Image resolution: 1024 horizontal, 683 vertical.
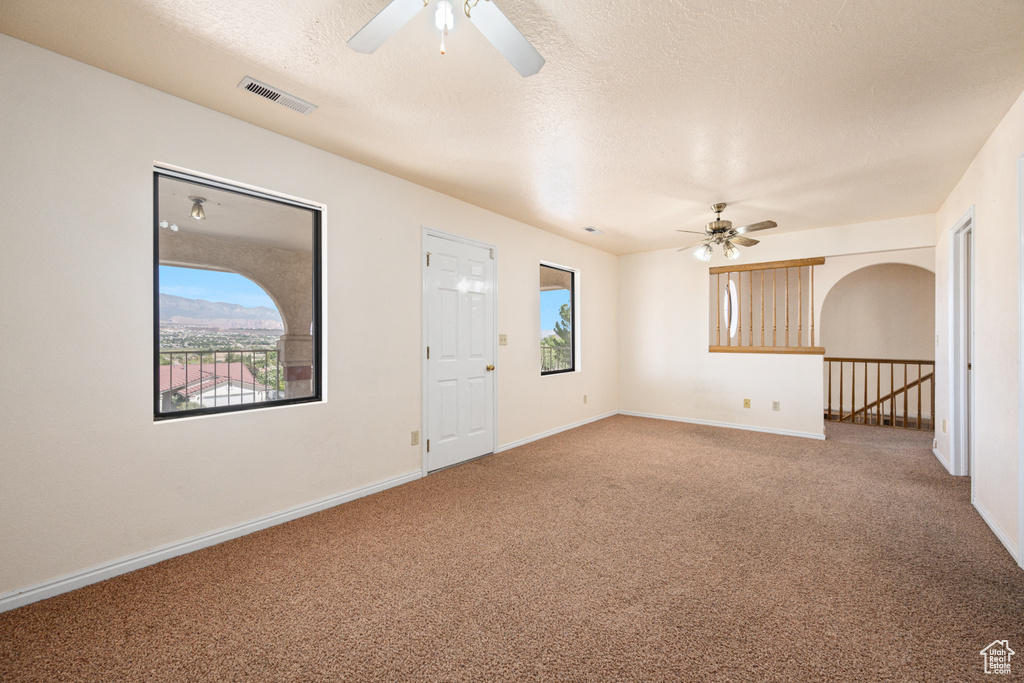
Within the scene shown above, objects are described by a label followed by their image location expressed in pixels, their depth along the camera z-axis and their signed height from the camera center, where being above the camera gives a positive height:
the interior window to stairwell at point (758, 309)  5.38 +0.44
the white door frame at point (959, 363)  3.61 -0.19
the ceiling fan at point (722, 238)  4.19 +1.02
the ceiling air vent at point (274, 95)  2.23 +1.34
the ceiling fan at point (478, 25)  1.37 +1.05
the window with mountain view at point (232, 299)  2.58 +0.31
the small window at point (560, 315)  5.73 +0.35
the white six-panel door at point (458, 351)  3.80 -0.10
